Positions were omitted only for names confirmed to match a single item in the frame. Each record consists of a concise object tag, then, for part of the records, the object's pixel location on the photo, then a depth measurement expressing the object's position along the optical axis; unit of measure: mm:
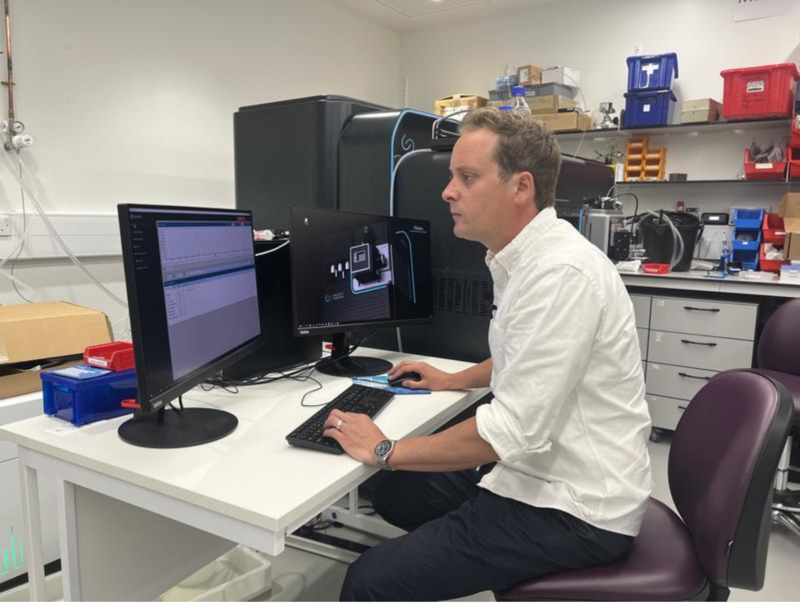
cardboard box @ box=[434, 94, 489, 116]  4539
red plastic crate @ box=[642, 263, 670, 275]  3235
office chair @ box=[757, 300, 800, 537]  2334
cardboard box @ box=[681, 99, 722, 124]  3893
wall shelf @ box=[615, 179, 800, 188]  3818
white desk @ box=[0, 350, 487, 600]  976
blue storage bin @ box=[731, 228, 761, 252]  3521
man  1067
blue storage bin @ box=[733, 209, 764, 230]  3527
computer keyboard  1161
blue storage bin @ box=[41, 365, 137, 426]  1243
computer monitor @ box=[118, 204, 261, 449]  1019
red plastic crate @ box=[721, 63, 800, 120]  3523
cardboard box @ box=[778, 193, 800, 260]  3189
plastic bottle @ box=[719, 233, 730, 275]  3284
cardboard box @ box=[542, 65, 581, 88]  4449
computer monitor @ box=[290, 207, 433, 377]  1611
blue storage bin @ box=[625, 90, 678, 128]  3996
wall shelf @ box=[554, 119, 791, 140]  3862
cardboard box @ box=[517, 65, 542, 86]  4461
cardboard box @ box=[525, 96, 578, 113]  4363
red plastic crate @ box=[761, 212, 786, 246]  3444
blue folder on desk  1565
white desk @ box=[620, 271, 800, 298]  2898
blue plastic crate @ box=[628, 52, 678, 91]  3939
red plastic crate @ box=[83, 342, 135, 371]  1315
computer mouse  1605
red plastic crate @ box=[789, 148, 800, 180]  3523
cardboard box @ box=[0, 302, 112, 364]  1878
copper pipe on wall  2781
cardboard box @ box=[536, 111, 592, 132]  4285
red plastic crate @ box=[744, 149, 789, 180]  3652
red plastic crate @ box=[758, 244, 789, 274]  3355
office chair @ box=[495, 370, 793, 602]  1075
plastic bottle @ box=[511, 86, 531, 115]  3251
